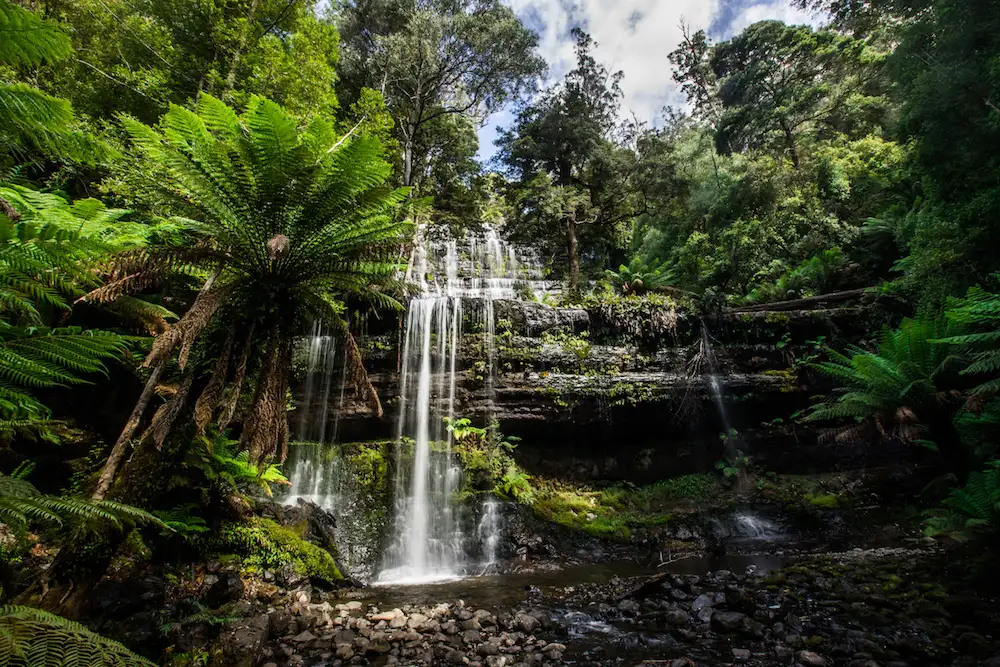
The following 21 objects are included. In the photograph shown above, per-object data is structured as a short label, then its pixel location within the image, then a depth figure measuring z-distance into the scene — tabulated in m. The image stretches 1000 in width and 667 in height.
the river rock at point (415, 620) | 3.36
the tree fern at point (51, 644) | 1.28
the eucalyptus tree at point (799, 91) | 14.71
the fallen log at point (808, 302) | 9.30
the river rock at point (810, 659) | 2.56
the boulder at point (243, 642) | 2.59
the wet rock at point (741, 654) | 2.70
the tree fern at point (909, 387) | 5.59
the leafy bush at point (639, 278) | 12.98
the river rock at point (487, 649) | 2.91
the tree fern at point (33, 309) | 2.01
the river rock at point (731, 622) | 3.12
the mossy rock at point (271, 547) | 3.97
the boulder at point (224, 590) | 3.34
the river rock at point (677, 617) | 3.31
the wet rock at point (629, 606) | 3.65
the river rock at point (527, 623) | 3.33
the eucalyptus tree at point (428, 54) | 12.87
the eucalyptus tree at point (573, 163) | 14.70
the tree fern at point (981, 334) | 3.80
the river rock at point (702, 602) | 3.53
